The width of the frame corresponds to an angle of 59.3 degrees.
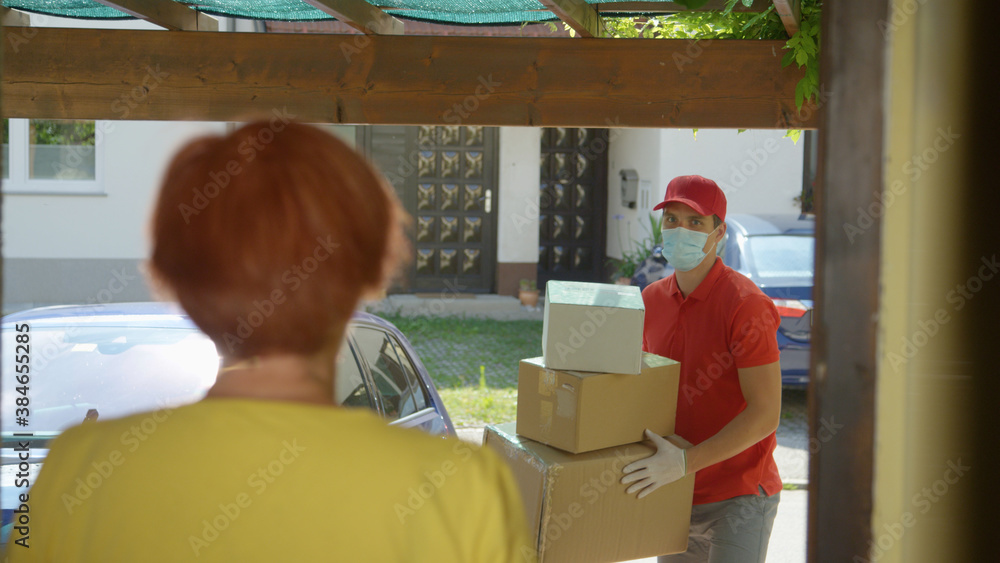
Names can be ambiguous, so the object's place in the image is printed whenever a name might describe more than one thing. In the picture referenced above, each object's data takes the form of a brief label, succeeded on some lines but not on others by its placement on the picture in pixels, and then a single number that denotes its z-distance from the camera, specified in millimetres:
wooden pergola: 3307
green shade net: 3586
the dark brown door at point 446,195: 12648
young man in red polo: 2557
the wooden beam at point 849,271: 1134
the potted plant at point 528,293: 11969
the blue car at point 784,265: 7039
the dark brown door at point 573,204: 13328
